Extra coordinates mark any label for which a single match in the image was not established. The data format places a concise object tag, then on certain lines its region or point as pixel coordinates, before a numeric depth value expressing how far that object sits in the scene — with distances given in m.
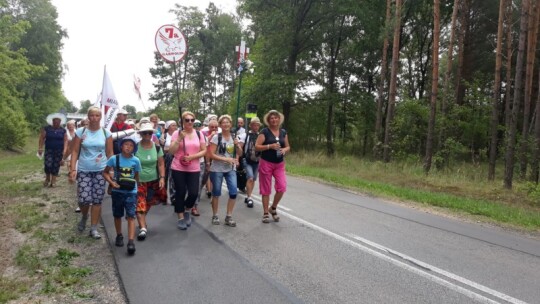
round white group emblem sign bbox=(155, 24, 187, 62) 7.21
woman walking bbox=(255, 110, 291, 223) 7.11
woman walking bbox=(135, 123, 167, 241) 6.11
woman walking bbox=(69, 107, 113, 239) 5.90
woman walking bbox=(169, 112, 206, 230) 6.44
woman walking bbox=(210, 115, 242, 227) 7.02
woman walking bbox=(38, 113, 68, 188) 10.20
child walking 5.58
